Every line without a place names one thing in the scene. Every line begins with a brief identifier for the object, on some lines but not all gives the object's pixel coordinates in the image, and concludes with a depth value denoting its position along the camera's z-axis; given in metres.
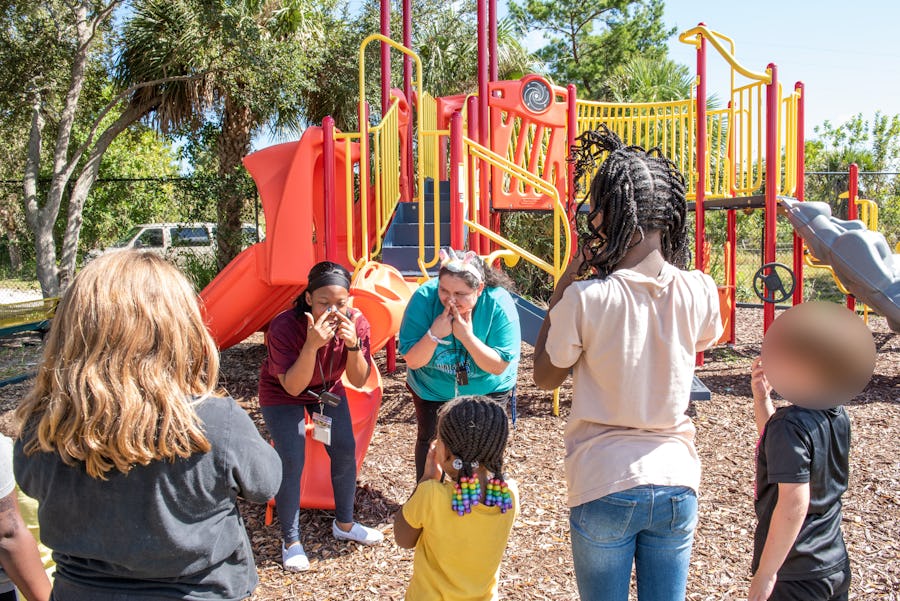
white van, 11.88
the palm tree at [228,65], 9.52
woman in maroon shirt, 3.07
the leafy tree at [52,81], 9.10
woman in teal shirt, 2.90
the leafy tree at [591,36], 25.25
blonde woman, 1.44
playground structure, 4.98
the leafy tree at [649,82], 15.16
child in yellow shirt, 2.08
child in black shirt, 1.77
